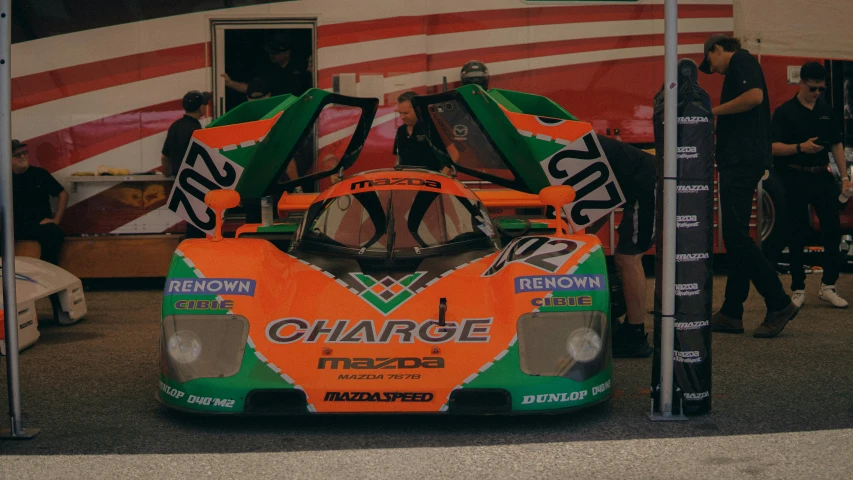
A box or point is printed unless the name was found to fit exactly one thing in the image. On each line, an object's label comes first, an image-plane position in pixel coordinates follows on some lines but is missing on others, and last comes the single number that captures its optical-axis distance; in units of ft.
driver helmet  29.96
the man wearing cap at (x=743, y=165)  23.48
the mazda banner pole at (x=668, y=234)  16.31
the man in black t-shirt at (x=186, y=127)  31.37
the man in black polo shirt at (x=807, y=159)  27.78
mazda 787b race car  15.70
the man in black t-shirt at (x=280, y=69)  32.89
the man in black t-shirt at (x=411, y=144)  30.25
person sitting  31.83
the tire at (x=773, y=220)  34.43
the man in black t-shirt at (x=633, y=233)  22.11
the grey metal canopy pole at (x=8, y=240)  15.49
